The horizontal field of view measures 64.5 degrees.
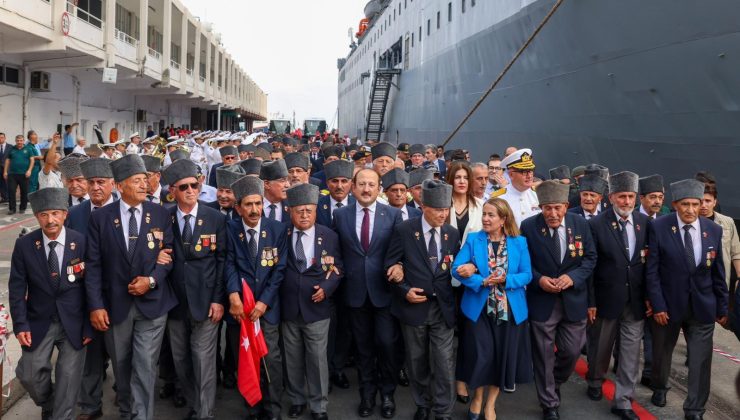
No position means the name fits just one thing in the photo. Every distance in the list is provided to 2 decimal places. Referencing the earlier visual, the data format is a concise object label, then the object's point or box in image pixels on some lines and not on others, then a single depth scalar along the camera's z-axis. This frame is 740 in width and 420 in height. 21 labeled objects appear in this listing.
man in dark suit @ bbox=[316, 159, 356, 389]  5.27
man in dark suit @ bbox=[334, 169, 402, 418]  4.89
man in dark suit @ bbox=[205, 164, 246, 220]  5.47
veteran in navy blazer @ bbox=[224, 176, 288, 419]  4.47
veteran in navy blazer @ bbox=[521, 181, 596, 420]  4.66
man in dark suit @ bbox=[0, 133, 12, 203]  14.23
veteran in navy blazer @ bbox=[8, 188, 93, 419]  4.05
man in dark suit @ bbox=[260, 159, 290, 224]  5.62
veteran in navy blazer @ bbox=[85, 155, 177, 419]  4.26
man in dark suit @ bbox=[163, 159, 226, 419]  4.44
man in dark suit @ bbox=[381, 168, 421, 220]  5.41
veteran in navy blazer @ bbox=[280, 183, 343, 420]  4.58
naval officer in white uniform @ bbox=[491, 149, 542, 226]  5.93
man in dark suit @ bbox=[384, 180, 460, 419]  4.52
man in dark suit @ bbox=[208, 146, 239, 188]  8.60
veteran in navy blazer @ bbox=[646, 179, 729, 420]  4.61
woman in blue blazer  4.46
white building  14.88
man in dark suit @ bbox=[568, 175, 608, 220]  5.38
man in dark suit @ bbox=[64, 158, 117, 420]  4.58
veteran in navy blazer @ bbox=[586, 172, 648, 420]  4.89
